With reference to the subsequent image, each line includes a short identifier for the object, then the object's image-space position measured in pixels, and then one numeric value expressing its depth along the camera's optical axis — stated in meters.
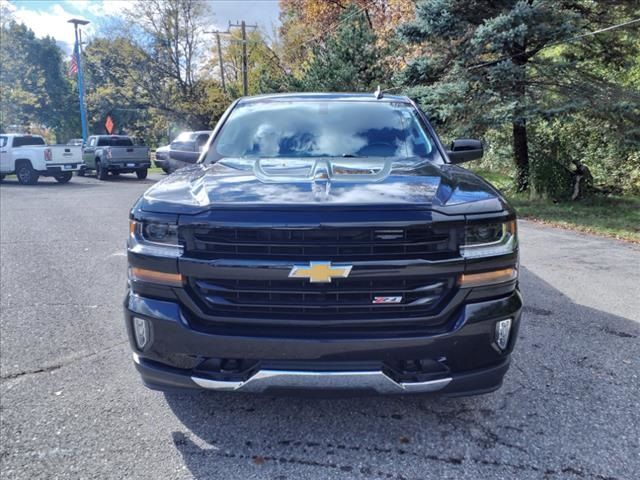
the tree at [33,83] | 41.44
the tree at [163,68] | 35.38
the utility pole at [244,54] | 29.17
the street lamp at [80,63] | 28.08
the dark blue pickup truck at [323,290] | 2.25
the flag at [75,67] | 28.47
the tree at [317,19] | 24.86
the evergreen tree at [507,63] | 10.37
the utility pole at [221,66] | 39.42
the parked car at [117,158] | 21.03
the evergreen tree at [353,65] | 17.36
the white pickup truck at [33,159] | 18.77
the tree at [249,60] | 37.59
